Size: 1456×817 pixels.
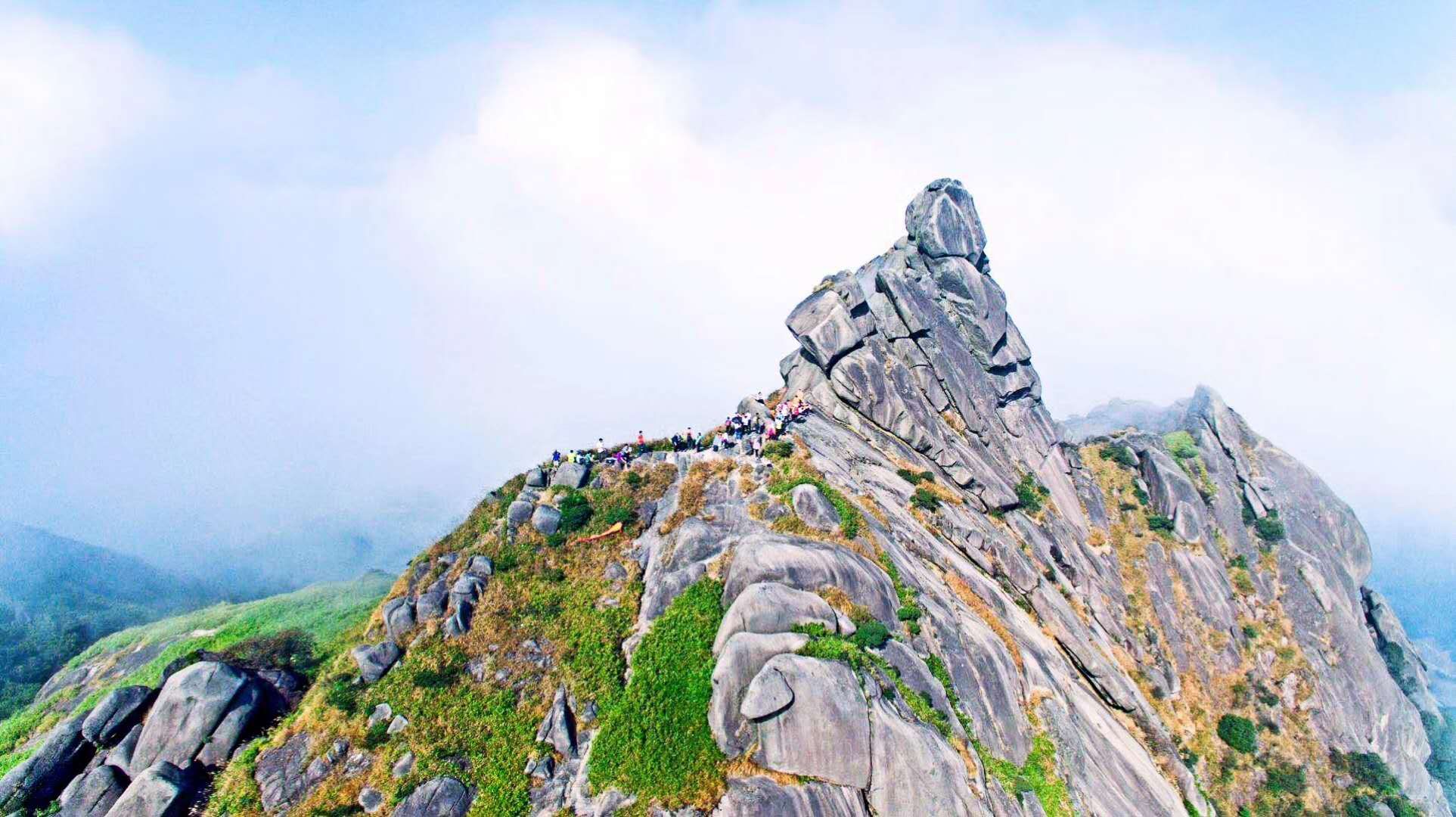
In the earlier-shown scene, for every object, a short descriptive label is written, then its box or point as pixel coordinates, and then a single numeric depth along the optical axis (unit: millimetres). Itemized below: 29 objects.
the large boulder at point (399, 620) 35625
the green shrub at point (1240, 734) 59688
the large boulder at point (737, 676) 26531
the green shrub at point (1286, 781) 58906
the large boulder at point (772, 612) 30000
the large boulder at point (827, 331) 67625
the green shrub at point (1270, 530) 79069
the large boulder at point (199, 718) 30562
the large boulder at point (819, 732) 25078
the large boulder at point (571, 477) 46219
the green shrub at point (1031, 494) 70000
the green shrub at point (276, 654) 39250
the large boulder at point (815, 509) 38625
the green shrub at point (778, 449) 47897
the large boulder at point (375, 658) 33281
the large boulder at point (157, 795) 27516
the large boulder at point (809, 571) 32938
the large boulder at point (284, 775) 28188
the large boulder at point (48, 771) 29016
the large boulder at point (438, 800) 27141
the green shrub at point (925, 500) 53469
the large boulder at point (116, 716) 31578
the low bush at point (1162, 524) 75625
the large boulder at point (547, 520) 42062
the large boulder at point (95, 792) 28766
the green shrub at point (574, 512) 42156
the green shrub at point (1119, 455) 84438
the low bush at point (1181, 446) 90062
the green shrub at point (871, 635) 30062
